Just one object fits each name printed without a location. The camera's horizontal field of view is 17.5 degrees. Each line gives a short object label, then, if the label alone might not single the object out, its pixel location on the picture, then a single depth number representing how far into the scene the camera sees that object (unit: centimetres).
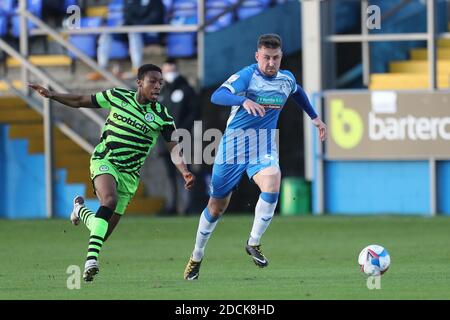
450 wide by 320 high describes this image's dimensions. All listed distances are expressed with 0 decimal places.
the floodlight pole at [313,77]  2159
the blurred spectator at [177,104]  2156
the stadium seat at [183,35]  2331
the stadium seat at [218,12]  2311
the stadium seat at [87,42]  2414
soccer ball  1204
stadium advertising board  2086
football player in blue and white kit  1269
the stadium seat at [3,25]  2502
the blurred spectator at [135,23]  2294
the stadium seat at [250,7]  2327
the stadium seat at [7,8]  2510
